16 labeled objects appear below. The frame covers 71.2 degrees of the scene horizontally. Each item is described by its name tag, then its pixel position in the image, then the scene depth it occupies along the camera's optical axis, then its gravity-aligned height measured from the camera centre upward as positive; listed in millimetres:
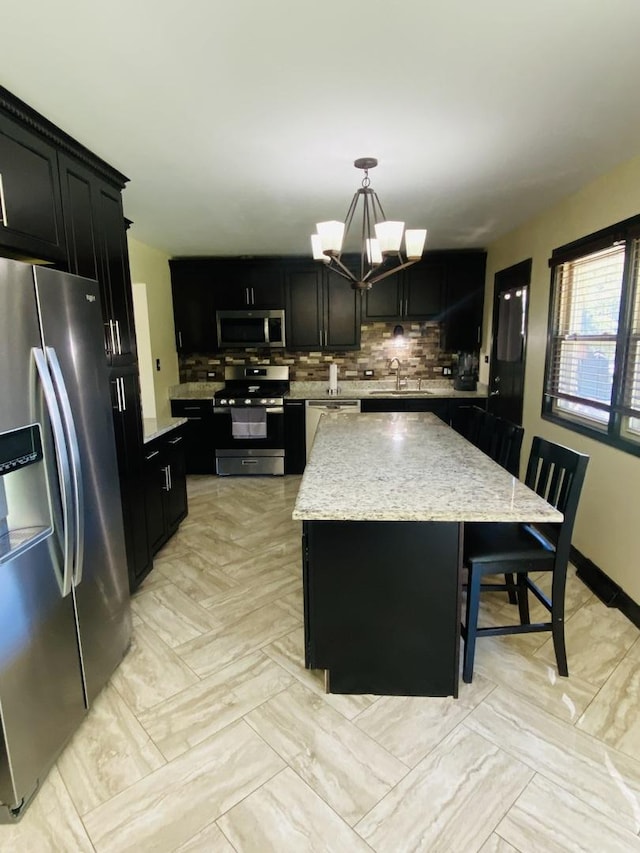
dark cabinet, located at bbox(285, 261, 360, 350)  4766 +422
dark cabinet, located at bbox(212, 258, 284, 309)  4766 +718
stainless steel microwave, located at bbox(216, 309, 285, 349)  4801 +238
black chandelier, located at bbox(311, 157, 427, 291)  2142 +533
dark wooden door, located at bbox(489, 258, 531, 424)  3707 +39
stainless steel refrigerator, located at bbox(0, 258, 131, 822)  1346 -562
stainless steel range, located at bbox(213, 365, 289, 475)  4660 -831
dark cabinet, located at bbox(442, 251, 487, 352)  4629 +473
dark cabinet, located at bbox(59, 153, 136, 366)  2061 +545
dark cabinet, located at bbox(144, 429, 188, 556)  2837 -930
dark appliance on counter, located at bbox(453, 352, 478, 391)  4852 -281
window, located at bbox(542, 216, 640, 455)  2396 +38
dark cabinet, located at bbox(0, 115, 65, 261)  1660 +623
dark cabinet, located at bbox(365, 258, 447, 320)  4684 +560
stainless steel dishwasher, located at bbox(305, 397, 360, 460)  4684 -613
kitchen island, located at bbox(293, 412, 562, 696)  1647 -872
